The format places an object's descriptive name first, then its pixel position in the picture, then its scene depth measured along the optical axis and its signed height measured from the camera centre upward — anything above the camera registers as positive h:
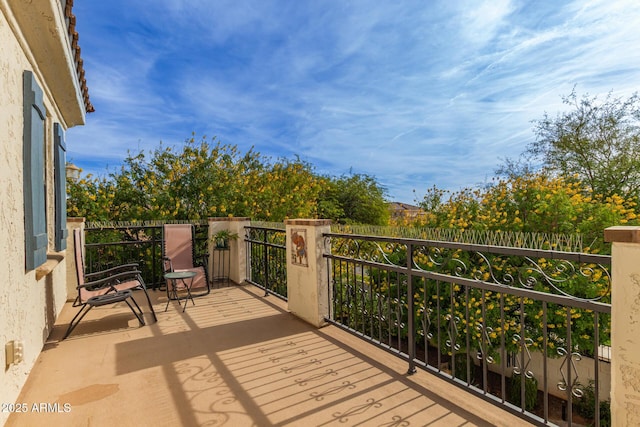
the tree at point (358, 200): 17.86 +0.52
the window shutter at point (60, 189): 4.17 +0.33
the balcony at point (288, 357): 2.14 -1.31
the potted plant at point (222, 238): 6.35 -0.49
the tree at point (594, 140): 13.90 +2.96
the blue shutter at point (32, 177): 2.70 +0.32
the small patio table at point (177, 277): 4.77 -0.92
